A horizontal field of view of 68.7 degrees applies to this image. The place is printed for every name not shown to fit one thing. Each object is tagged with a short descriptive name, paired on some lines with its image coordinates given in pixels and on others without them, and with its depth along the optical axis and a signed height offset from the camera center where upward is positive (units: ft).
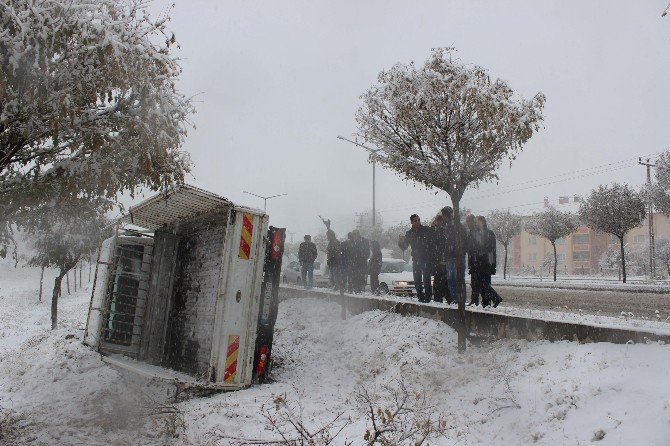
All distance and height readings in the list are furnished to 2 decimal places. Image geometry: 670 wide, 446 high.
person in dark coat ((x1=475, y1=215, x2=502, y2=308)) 28.48 +2.31
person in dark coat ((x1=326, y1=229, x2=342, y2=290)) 41.97 +3.18
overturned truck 19.79 -0.66
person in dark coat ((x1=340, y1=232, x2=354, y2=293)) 41.24 +3.07
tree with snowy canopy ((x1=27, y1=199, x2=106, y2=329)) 53.88 +2.36
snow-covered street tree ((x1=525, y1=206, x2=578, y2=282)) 112.28 +18.80
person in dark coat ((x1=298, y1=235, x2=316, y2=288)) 52.26 +3.36
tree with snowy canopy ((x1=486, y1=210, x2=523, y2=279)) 128.36 +20.16
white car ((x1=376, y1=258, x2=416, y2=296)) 50.08 +1.54
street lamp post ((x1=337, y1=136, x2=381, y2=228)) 90.01 +17.46
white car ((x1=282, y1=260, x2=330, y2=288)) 74.59 +1.71
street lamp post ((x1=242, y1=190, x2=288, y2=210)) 147.04 +25.97
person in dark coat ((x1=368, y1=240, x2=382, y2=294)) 44.85 +2.26
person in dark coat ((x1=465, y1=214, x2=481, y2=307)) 28.73 +2.80
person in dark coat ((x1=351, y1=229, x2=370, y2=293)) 41.57 +2.66
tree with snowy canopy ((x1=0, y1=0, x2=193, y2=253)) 13.48 +5.16
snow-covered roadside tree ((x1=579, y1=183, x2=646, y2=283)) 84.74 +17.59
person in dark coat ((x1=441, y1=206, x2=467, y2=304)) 29.25 +2.97
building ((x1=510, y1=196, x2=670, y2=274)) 218.38 +28.83
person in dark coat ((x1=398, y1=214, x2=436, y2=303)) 31.91 +2.85
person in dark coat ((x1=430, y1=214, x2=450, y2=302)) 31.14 +1.94
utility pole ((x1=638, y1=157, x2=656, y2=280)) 91.93 +13.12
